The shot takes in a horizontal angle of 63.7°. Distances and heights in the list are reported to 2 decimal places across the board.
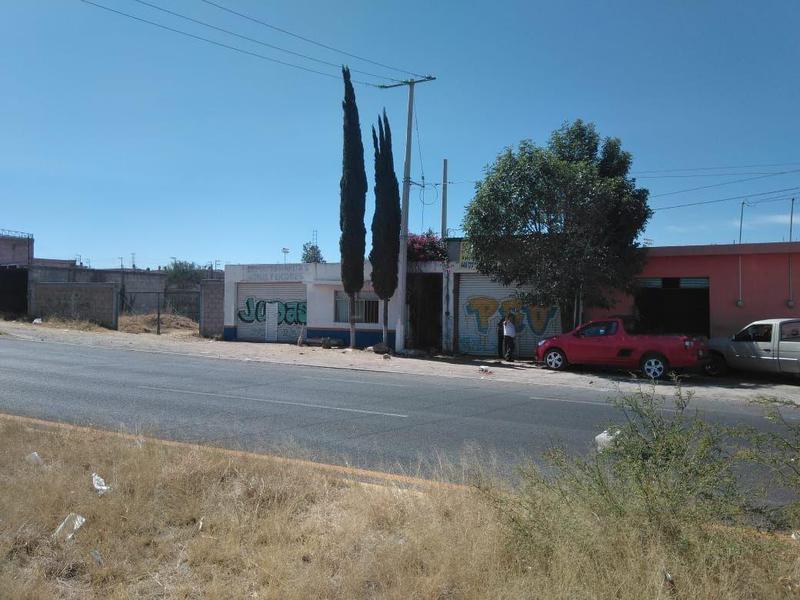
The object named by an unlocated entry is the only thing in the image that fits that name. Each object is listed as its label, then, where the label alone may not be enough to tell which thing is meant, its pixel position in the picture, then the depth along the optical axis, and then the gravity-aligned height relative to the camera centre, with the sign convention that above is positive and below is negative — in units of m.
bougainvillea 24.00 +2.14
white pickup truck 15.50 -0.84
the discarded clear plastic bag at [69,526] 4.39 -1.62
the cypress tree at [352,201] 23.52 +3.77
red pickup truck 16.08 -1.00
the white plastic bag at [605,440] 4.63 -1.04
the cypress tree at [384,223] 23.22 +2.95
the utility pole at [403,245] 22.70 +2.11
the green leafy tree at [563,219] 17.97 +2.62
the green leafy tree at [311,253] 63.28 +4.86
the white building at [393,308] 22.89 -0.15
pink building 19.03 +0.81
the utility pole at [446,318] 23.44 -0.45
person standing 21.31 -0.97
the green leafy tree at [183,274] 61.47 +2.27
